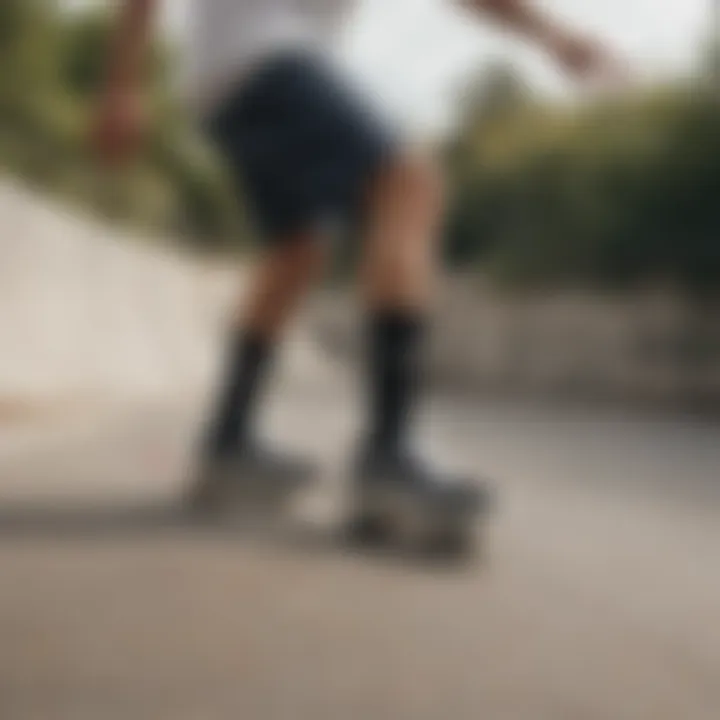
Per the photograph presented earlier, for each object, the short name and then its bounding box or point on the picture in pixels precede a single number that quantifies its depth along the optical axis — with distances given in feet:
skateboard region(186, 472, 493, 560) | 7.18
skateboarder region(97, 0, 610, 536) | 7.01
